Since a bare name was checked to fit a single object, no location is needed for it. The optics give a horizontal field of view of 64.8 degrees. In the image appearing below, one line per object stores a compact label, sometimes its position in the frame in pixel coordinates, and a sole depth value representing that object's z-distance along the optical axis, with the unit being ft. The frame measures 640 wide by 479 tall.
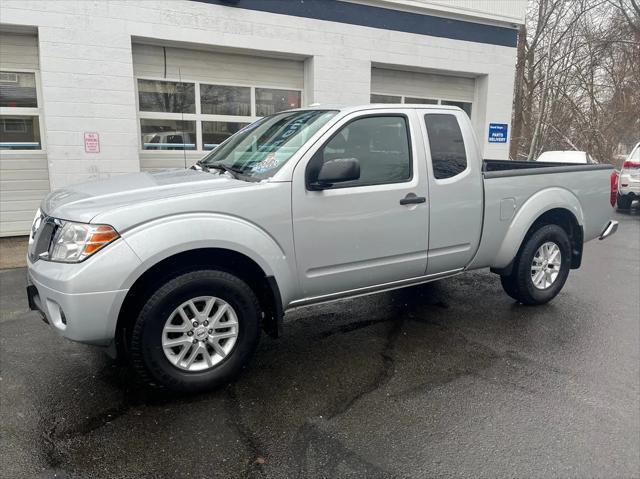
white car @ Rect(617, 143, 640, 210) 41.37
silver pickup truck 9.86
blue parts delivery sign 42.24
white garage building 26.81
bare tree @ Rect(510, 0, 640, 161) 74.08
